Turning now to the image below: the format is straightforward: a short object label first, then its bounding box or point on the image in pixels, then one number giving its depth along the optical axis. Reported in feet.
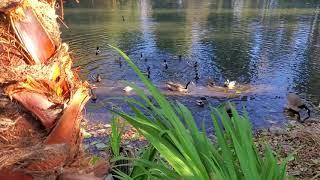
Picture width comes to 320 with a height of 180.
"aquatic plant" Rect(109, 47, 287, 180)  6.26
